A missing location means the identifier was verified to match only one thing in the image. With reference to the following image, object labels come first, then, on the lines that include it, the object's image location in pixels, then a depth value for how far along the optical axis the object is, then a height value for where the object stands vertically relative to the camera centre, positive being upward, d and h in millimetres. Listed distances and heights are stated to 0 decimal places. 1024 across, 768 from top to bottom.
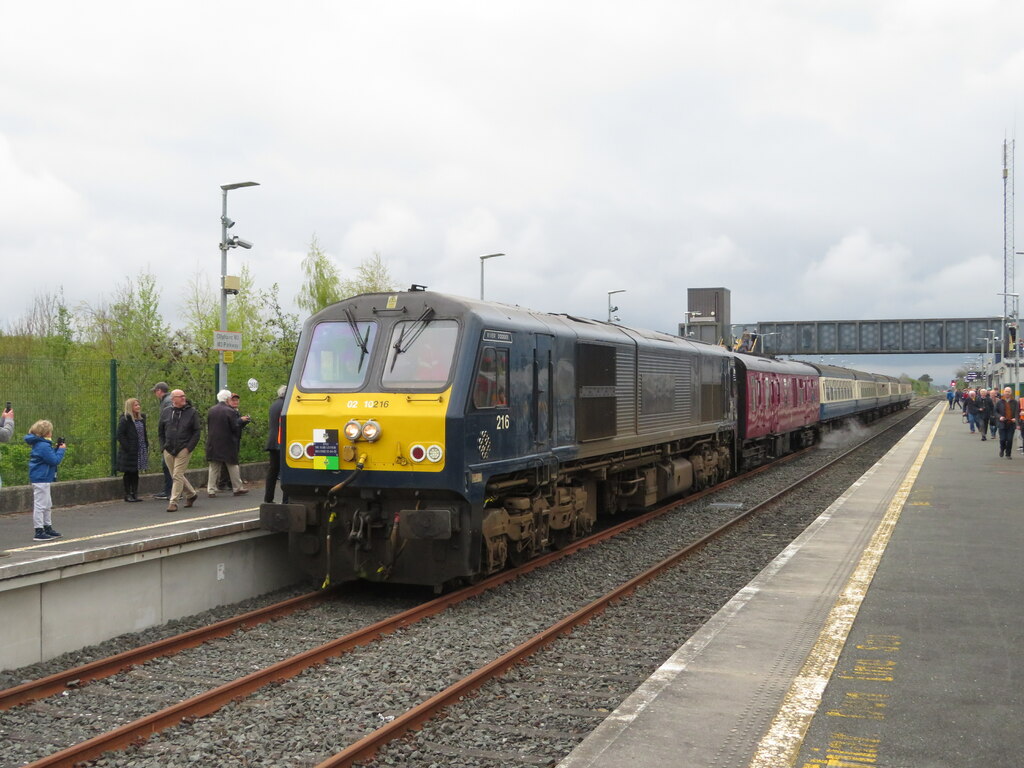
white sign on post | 16516 +865
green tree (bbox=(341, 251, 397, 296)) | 37875 +4297
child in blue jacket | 9812 -827
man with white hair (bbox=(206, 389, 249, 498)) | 14047 -756
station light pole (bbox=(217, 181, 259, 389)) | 18984 +3061
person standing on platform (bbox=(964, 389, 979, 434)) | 37778 -719
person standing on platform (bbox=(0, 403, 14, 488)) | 9586 -407
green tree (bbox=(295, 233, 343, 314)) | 38594 +4278
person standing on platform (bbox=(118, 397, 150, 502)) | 13484 -752
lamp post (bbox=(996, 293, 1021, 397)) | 29939 +1896
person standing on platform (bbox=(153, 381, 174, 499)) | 13906 -180
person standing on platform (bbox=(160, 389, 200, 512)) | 12797 -660
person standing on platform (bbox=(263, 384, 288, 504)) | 11312 -733
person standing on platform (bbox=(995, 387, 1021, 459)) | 23969 -734
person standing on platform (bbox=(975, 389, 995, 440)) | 33312 -792
